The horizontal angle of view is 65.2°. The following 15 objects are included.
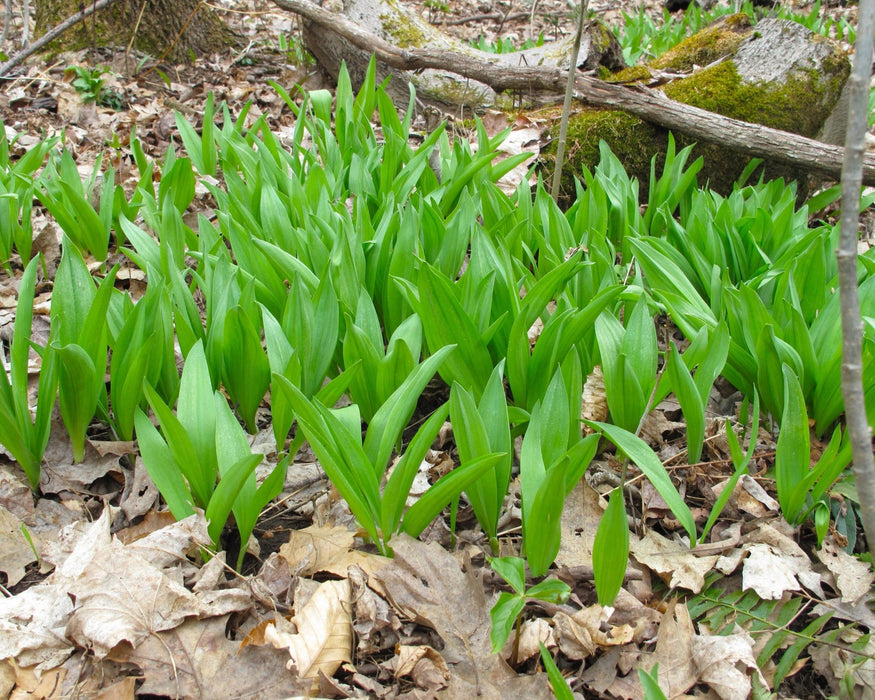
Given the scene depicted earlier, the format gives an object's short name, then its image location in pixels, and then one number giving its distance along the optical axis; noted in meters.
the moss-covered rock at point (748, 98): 3.09
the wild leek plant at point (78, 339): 1.43
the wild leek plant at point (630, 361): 1.52
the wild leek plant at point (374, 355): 1.51
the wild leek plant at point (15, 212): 2.27
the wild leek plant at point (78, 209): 2.26
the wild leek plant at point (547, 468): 1.13
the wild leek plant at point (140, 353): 1.49
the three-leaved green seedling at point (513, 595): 1.06
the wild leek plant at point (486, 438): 1.25
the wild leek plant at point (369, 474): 1.23
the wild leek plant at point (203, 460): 1.28
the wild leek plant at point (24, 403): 1.42
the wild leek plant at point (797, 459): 1.33
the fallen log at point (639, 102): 2.72
